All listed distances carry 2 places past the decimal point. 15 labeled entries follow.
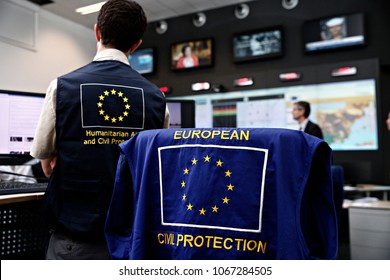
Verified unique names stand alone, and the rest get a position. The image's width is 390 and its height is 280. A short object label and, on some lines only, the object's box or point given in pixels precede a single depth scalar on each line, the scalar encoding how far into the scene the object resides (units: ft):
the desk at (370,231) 9.41
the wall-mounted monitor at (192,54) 17.60
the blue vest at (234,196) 2.66
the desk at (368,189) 12.23
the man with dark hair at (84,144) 3.65
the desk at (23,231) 5.19
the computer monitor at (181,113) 6.78
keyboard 4.26
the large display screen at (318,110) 14.06
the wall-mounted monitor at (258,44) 15.97
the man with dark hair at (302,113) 13.78
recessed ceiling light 16.88
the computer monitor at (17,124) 5.27
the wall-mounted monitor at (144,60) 19.24
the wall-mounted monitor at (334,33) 14.32
